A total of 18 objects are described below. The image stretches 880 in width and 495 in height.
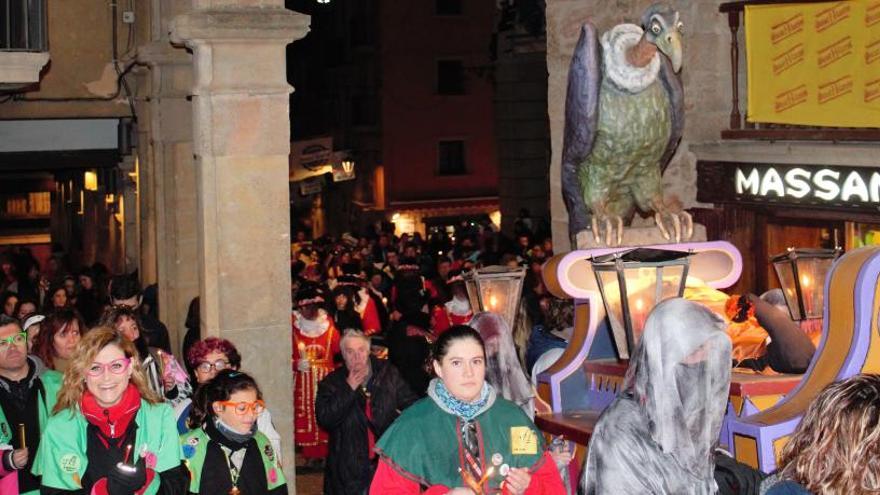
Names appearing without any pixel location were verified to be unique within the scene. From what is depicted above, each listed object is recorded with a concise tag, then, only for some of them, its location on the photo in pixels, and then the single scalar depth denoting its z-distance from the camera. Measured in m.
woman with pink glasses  7.19
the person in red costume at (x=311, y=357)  13.59
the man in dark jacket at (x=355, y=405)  9.98
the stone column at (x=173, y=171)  15.76
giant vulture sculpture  9.16
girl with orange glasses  7.44
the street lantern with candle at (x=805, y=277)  9.23
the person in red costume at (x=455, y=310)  13.16
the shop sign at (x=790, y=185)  12.68
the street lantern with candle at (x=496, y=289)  9.81
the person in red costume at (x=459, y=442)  6.41
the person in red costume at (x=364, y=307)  14.52
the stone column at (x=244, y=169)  10.16
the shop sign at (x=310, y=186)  34.52
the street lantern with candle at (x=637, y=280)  8.23
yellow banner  12.79
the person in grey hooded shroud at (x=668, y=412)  6.20
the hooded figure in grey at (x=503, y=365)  8.57
